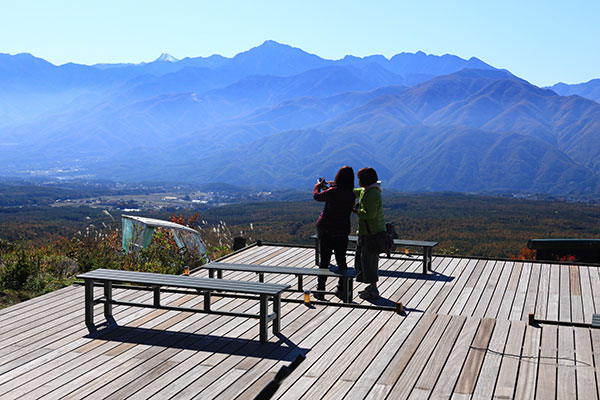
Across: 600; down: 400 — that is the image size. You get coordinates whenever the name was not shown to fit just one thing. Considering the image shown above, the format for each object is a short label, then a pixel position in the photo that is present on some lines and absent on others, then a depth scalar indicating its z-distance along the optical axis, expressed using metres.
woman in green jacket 7.36
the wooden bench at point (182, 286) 5.51
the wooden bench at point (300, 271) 7.09
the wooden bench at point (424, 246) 9.36
